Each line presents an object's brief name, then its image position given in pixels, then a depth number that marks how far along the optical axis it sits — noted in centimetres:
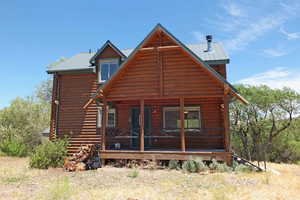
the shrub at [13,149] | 1705
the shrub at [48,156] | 1072
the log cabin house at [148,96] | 986
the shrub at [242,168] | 882
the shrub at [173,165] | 952
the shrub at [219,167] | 864
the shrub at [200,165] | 882
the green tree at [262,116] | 1725
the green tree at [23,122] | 2128
